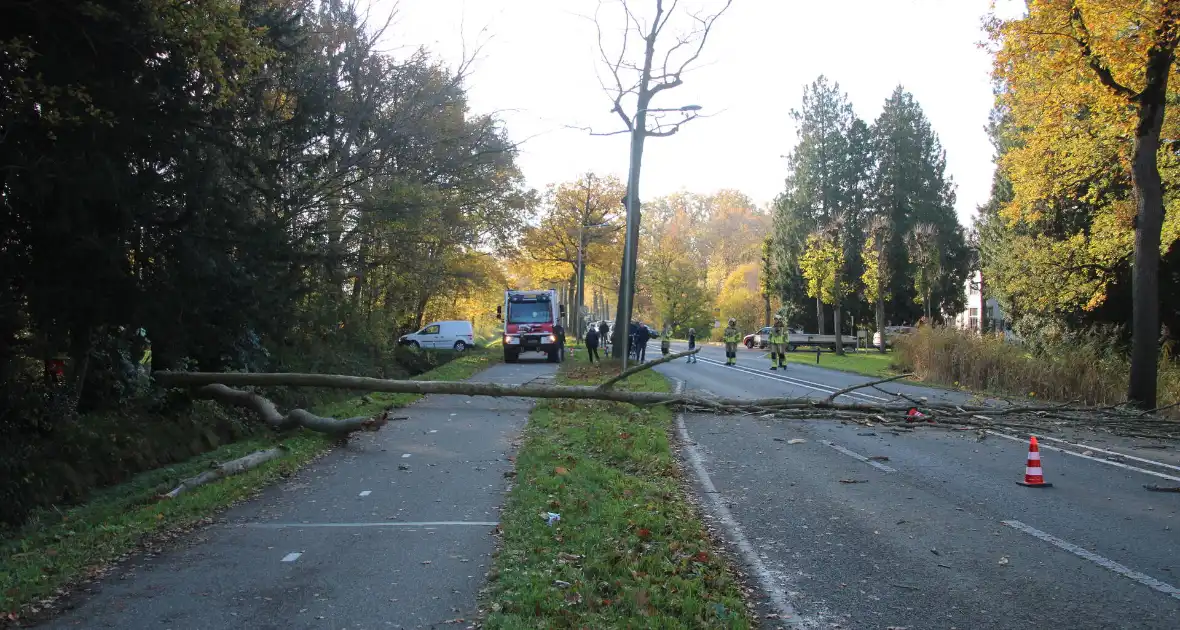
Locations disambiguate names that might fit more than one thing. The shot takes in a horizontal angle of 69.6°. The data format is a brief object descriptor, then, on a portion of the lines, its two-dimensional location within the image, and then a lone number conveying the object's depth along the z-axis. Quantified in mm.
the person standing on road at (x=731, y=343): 34219
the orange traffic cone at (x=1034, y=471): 9280
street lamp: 25953
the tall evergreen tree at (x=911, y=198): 59500
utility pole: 59397
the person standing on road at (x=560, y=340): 36284
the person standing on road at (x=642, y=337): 34281
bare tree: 28672
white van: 46875
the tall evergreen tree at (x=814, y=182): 62156
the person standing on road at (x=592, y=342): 32531
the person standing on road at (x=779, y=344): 31172
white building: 60978
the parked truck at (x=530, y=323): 36000
